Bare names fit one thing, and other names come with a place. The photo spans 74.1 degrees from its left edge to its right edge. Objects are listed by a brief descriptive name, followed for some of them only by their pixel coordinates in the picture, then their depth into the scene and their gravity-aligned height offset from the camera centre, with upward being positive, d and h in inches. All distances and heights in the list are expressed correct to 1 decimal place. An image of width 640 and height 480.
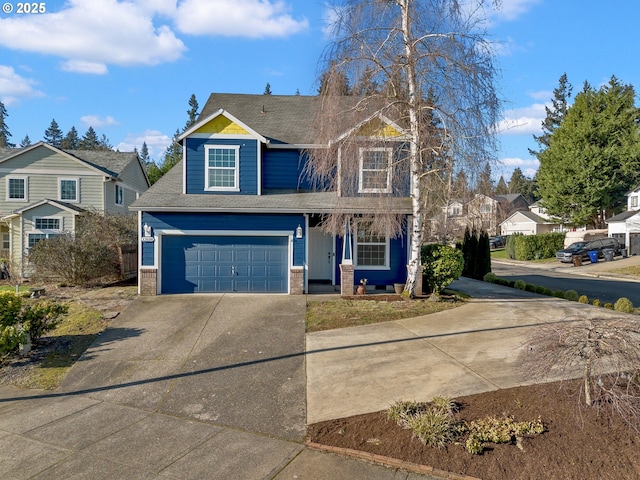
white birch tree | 434.0 +152.3
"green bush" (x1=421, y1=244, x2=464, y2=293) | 508.7 -36.9
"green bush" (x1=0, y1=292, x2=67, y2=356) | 304.5 -69.4
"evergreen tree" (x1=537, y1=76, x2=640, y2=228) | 1467.8 +285.3
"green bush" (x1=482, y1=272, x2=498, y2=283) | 753.8 -77.1
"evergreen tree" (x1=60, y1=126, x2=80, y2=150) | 3412.9 +835.6
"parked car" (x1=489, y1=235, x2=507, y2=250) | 1993.1 -30.1
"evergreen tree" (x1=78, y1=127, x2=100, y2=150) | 3554.4 +841.1
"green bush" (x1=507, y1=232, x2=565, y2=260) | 1464.1 -34.9
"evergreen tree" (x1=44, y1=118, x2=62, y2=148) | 3981.1 +952.1
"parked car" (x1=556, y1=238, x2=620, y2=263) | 1288.1 -36.8
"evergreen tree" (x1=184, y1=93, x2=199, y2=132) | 2652.6 +800.0
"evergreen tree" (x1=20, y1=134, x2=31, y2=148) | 4071.1 +891.6
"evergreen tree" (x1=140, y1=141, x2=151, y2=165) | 5328.7 +1029.0
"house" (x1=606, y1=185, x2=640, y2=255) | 1341.0 +24.2
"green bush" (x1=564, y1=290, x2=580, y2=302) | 547.5 -78.3
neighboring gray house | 887.7 +107.5
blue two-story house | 536.1 +15.6
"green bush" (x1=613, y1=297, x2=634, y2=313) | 471.2 -78.5
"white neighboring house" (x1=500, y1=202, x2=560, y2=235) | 2068.2 +57.8
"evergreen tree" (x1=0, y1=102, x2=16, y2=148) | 3725.1 +963.3
